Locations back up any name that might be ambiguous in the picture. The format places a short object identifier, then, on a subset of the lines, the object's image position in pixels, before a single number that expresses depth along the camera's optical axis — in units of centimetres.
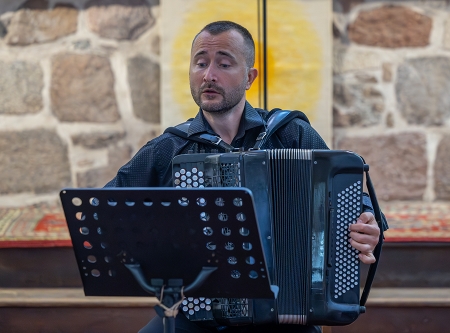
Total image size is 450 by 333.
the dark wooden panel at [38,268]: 644
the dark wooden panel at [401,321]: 616
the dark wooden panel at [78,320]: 627
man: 494
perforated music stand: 374
